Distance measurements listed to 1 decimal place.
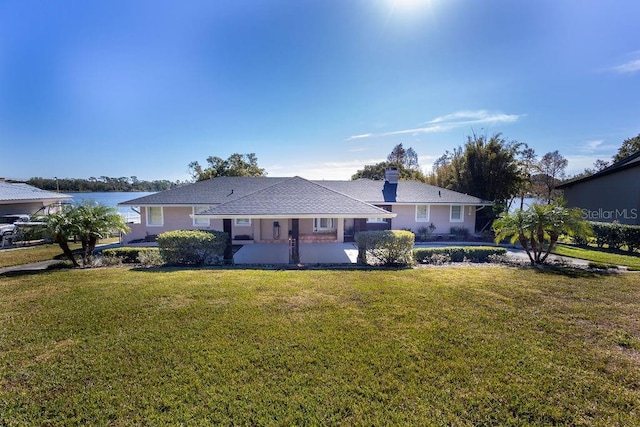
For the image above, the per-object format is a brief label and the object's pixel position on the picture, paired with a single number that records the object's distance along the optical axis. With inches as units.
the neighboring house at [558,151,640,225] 768.9
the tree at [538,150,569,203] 2126.0
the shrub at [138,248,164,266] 461.4
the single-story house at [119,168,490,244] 500.7
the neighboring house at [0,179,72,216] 958.0
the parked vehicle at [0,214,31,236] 866.0
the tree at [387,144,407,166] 2413.9
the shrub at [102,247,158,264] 494.9
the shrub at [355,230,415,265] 447.8
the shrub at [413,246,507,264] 496.7
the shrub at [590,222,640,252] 602.2
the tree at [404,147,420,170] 2701.0
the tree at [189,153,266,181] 1765.5
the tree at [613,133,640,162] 1443.2
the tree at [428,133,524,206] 1020.5
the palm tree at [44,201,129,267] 426.6
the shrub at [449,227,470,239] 825.7
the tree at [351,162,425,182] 1729.7
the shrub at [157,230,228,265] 442.3
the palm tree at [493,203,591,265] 449.1
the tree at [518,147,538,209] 1061.8
